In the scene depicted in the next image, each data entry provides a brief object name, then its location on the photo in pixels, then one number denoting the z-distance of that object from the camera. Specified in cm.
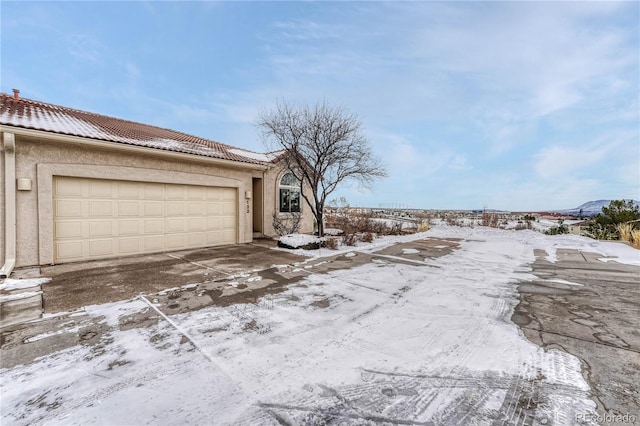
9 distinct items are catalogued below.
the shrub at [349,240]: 1014
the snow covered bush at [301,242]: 915
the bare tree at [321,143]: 1043
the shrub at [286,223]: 1167
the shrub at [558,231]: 1498
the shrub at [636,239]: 935
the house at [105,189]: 611
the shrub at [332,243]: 937
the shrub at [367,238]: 1090
